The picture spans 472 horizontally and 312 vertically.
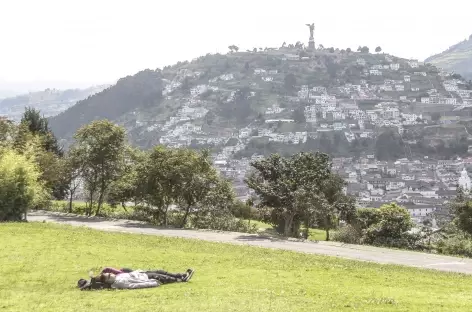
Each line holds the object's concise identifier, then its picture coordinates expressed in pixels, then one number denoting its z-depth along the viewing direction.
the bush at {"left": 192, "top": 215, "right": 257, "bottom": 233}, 35.05
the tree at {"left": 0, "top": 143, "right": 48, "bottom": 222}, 30.56
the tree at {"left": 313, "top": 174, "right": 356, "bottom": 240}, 35.88
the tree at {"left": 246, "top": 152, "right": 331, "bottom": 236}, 31.92
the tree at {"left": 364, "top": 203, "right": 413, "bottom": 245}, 31.89
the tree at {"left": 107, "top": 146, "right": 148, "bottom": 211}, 36.38
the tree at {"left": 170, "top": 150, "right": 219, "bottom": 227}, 34.28
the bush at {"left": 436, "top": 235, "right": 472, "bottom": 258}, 28.84
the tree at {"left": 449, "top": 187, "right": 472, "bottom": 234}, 35.44
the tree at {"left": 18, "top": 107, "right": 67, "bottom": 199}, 41.56
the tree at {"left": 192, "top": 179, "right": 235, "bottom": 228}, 34.72
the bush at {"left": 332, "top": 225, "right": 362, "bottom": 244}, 33.81
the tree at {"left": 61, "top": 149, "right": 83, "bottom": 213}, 39.38
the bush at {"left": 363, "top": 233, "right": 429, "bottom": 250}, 31.19
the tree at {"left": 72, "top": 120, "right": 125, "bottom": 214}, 37.69
